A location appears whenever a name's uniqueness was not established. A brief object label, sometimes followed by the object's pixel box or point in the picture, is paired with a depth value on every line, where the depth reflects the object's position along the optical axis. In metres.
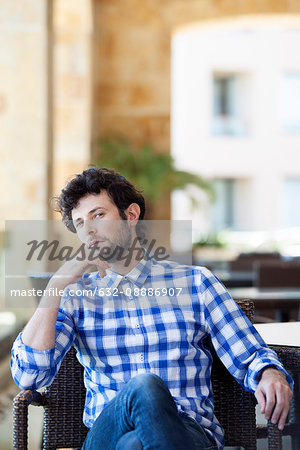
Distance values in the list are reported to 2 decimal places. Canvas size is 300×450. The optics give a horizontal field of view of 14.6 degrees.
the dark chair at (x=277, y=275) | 6.91
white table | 3.35
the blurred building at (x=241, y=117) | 28.72
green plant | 14.14
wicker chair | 3.25
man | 2.98
